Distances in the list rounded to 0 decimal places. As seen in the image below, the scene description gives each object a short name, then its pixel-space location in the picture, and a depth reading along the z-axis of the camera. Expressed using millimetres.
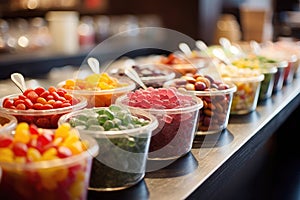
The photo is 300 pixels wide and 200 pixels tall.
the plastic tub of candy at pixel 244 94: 1623
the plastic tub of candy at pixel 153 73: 1570
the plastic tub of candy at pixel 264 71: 1871
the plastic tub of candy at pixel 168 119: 1119
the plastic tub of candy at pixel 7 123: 939
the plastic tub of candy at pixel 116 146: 916
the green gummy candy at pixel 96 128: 923
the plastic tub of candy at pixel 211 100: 1354
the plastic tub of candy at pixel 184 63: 1799
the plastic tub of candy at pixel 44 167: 766
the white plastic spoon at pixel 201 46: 2129
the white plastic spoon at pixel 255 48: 2491
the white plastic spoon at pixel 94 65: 1502
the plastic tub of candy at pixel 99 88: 1297
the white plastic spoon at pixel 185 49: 2064
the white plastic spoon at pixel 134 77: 1428
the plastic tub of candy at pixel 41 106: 1093
